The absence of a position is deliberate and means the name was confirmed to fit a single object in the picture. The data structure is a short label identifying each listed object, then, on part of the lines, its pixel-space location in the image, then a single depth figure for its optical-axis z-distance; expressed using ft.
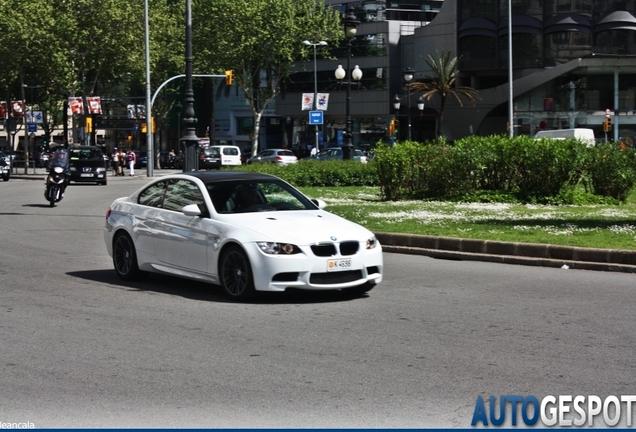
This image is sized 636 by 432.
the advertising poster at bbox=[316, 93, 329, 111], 187.22
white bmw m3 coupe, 36.01
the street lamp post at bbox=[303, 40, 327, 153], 184.96
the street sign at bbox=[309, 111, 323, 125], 164.55
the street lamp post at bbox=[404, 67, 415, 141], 148.46
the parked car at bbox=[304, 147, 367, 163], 164.45
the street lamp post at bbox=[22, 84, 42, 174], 206.30
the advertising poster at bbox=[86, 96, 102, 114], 197.26
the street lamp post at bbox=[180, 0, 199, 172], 94.84
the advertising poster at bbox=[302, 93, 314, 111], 183.01
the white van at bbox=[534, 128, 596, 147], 116.78
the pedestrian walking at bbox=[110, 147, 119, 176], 200.13
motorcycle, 97.35
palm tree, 235.81
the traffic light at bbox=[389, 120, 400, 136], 188.96
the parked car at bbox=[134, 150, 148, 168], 271.22
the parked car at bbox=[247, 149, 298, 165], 207.89
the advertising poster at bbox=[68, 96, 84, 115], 197.88
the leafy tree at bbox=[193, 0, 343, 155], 234.58
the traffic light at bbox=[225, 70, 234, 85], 176.55
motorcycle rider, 99.14
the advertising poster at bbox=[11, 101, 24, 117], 228.67
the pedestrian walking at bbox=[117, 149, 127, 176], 201.90
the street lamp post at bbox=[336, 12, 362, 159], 111.86
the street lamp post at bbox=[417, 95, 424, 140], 175.63
